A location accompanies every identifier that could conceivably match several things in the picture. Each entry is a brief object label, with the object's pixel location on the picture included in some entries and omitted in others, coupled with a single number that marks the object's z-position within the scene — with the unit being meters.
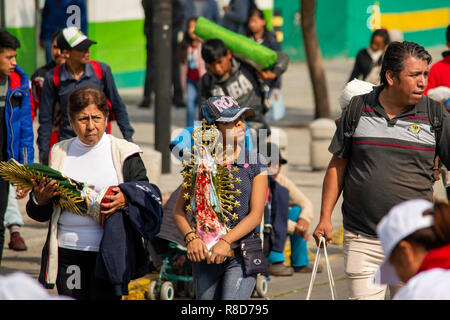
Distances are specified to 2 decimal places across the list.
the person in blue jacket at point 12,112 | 13.68
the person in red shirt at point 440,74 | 14.70
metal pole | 22.27
